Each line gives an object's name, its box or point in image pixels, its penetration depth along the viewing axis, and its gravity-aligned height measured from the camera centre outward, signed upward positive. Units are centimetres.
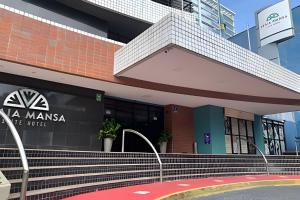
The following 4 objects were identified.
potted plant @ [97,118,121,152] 760 +34
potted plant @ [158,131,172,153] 944 +9
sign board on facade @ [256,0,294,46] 1433 +807
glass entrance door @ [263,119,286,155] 1331 +30
